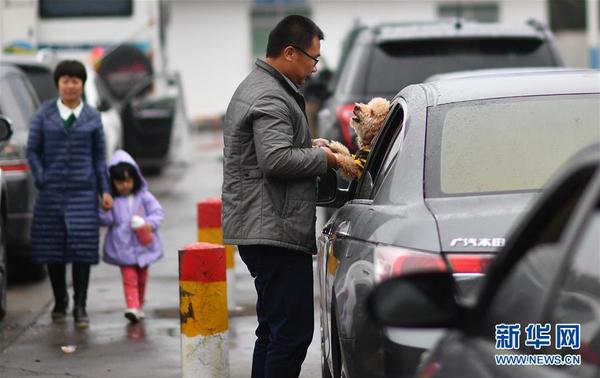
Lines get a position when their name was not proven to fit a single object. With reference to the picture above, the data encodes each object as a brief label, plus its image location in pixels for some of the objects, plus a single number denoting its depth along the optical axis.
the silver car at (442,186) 8.70
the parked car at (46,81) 26.59
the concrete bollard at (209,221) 19.06
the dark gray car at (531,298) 5.62
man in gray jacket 11.66
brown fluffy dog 12.68
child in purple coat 18.80
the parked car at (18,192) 21.37
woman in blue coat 18.55
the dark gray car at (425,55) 21.87
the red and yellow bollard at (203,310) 13.85
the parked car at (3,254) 18.83
